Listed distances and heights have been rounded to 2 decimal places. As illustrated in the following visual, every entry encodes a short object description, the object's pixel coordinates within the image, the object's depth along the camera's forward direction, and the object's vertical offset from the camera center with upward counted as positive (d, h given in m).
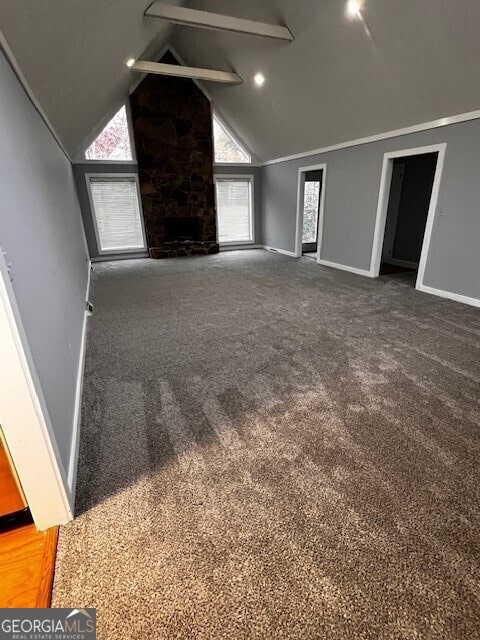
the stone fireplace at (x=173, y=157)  6.46 +1.11
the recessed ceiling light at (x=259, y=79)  4.84 +1.95
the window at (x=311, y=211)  7.28 -0.13
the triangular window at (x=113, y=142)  6.39 +1.37
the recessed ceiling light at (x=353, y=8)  2.99 +1.86
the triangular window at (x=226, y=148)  7.20 +1.37
